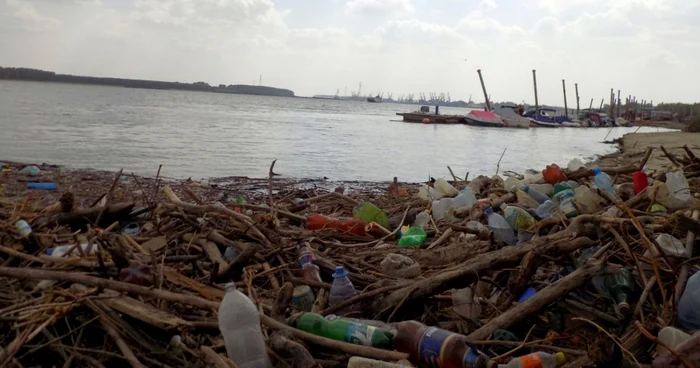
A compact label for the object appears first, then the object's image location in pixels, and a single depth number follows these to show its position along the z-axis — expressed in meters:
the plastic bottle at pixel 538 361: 2.08
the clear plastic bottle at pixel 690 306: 2.28
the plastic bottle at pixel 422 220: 4.82
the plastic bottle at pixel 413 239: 4.03
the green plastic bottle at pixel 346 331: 2.31
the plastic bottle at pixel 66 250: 2.89
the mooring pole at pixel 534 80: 47.91
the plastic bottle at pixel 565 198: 4.07
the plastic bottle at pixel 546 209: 4.16
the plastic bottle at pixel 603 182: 4.54
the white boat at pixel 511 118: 44.66
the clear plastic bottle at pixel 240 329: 2.14
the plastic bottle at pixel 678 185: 3.85
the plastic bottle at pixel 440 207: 5.06
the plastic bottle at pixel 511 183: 5.43
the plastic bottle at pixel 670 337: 2.07
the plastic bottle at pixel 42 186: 9.30
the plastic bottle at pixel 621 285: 2.60
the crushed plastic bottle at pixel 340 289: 2.78
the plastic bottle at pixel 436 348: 2.07
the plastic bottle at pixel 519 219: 3.90
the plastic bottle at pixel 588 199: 4.09
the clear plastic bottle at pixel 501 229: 3.82
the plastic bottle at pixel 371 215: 4.80
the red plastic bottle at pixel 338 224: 4.31
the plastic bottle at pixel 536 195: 4.86
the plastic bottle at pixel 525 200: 4.64
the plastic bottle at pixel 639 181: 4.29
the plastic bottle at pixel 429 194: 5.89
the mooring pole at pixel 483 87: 42.44
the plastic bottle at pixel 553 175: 5.50
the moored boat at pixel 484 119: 43.97
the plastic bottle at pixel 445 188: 6.02
